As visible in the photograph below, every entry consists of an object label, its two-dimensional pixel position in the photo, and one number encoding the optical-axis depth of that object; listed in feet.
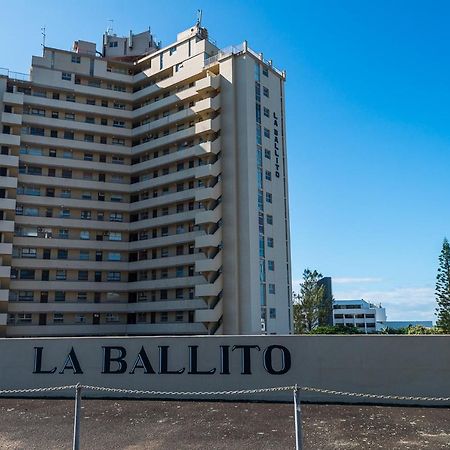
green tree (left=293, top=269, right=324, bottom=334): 266.57
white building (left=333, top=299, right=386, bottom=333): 499.92
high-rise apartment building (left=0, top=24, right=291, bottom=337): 171.36
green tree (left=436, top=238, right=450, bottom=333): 239.42
